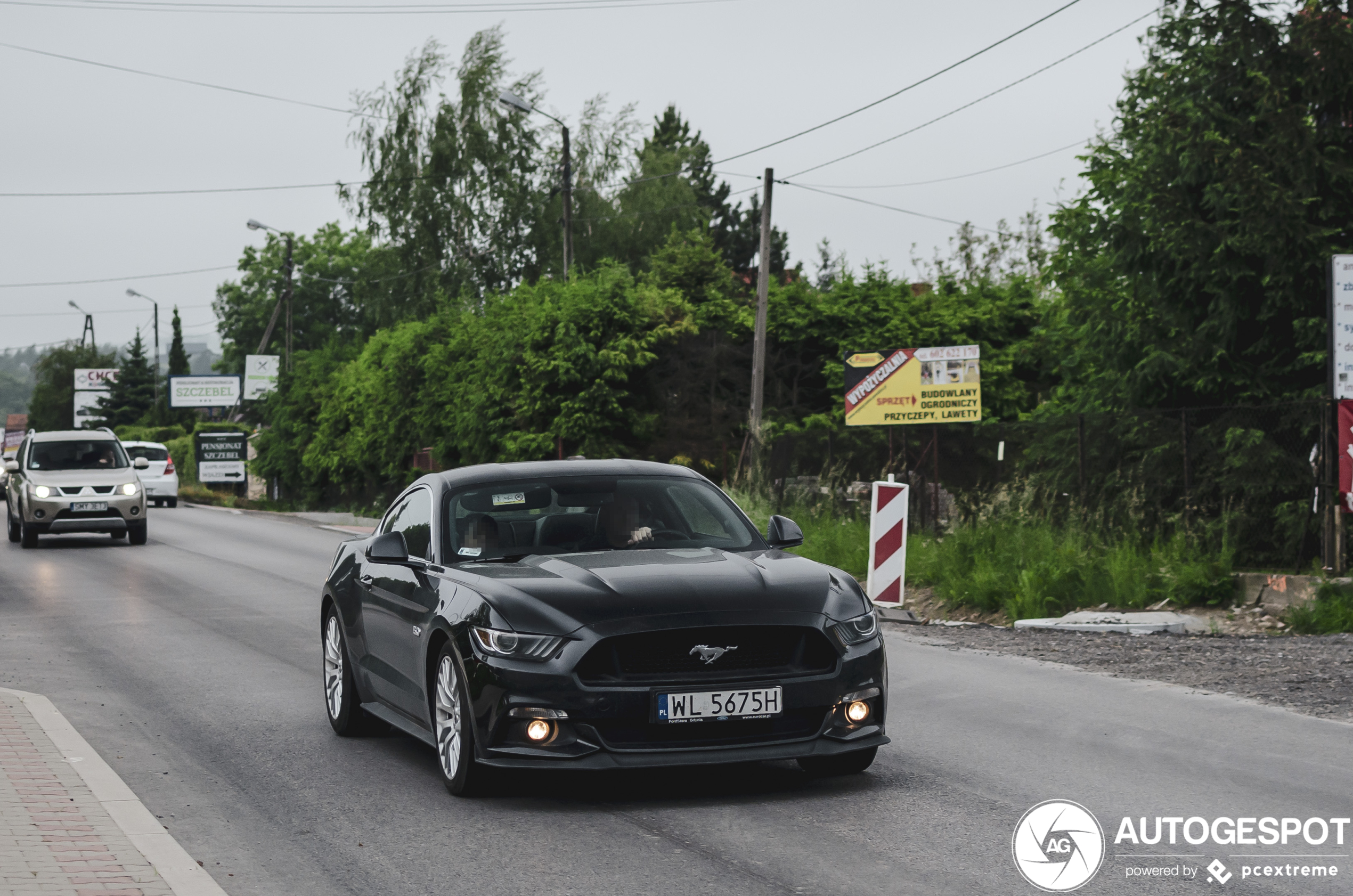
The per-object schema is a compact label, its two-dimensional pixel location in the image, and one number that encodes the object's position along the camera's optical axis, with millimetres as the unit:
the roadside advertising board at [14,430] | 71412
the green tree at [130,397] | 115375
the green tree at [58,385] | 137125
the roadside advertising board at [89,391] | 116688
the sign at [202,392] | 82062
